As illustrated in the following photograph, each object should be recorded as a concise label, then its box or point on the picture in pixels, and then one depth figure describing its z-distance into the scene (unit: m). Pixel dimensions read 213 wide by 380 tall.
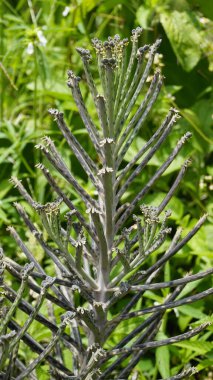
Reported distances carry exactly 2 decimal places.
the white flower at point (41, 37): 2.58
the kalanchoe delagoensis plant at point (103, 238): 1.17
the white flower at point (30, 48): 2.53
